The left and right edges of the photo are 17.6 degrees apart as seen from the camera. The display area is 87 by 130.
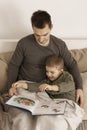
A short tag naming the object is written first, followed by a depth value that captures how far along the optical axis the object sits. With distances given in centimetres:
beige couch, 193
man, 189
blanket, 154
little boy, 175
